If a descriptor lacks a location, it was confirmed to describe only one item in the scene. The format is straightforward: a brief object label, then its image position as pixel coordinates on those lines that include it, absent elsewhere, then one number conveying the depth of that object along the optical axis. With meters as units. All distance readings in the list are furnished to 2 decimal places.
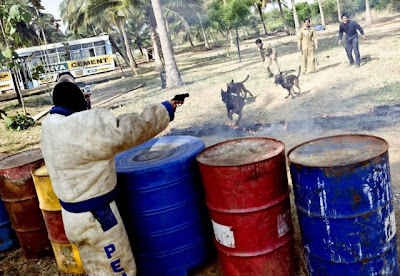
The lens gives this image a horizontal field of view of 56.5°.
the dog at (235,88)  8.55
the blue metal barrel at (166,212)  2.96
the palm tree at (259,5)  36.03
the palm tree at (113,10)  22.88
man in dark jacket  11.55
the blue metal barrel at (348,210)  2.28
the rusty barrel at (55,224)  3.52
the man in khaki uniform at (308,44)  12.25
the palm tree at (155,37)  23.25
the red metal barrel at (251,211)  2.57
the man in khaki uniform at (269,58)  13.39
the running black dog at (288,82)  9.54
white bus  26.44
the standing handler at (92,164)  2.42
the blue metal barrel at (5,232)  4.39
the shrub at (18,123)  12.77
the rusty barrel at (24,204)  3.86
